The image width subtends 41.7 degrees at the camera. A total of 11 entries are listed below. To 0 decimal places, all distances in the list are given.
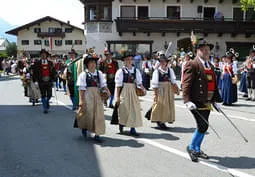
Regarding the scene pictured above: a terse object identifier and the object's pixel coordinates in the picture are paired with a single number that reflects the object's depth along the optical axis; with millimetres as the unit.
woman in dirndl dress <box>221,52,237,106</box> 12266
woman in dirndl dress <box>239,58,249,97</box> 14531
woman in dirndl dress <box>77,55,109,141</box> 6801
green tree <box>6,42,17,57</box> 61625
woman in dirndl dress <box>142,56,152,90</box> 17484
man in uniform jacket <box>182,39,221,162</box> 5426
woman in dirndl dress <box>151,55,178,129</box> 7926
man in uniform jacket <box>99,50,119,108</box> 11625
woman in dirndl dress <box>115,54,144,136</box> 7312
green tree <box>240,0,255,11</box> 19634
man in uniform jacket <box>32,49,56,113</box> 10758
